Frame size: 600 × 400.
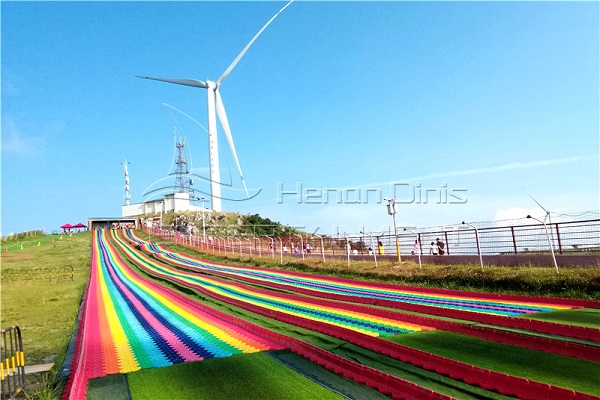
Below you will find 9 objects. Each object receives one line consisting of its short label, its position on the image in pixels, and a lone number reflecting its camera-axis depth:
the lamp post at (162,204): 92.65
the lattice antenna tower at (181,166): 96.07
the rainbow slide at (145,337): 6.75
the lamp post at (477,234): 14.79
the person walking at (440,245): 19.28
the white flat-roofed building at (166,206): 92.00
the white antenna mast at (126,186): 101.56
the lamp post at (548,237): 12.61
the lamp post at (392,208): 20.16
